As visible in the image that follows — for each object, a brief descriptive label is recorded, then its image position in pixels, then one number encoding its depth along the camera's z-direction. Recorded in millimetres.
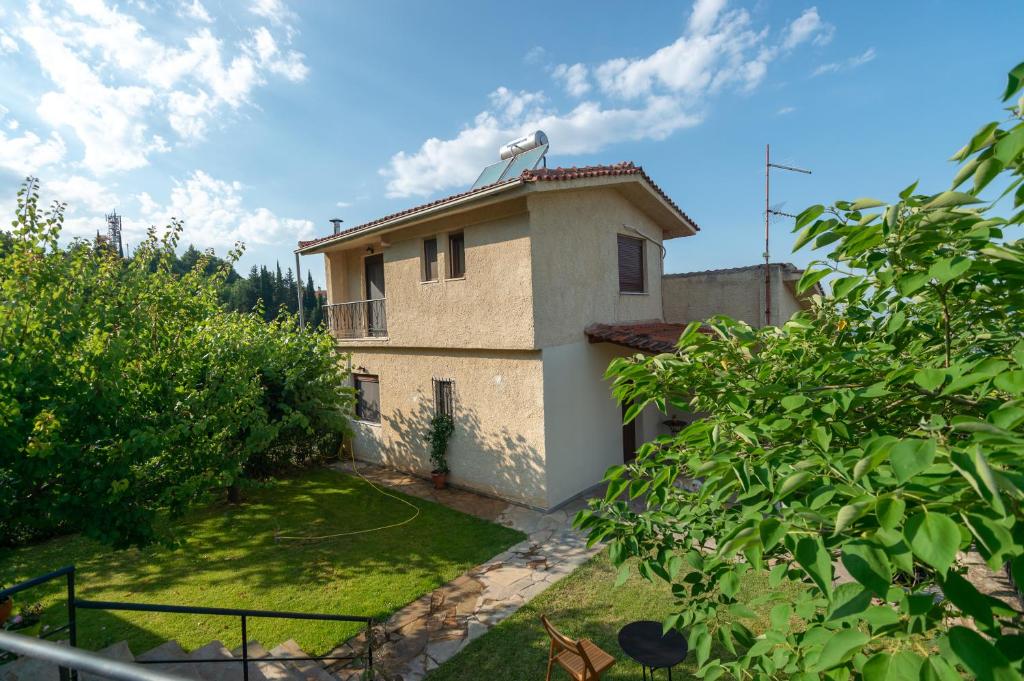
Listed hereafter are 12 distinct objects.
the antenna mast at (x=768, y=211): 14547
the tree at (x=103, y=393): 4664
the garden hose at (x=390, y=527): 10633
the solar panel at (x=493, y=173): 14558
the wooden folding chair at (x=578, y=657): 5184
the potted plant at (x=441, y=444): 13172
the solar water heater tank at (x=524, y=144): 14742
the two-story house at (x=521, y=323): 11250
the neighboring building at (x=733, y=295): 14977
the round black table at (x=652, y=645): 5191
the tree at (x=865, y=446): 1277
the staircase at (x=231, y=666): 5719
